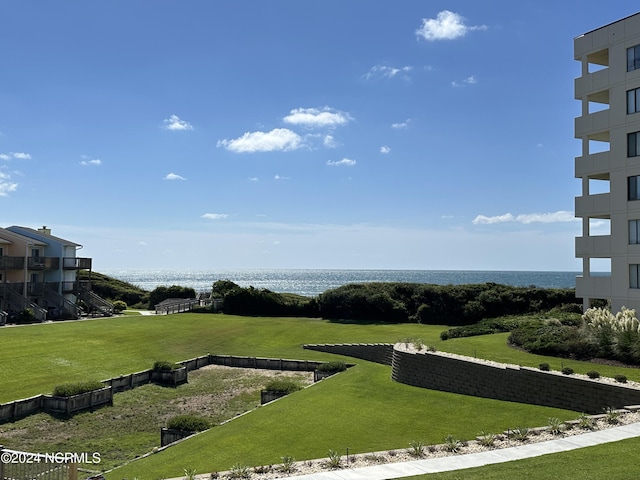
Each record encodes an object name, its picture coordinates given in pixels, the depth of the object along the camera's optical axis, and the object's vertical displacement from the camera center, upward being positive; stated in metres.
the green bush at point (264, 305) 58.72 -3.61
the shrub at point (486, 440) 15.09 -4.55
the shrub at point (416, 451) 14.48 -4.66
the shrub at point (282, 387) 26.14 -5.54
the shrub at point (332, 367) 31.58 -5.47
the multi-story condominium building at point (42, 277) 49.72 -1.18
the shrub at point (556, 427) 15.79 -4.36
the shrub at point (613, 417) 16.49 -4.18
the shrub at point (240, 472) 13.29 -4.93
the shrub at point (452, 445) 14.81 -4.63
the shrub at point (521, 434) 15.43 -4.46
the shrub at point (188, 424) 20.22 -5.74
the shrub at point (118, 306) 61.24 -4.31
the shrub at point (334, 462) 13.76 -4.76
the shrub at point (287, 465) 13.55 -4.84
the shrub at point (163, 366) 31.16 -5.55
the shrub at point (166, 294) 70.75 -3.23
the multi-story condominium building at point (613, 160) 30.80 +6.95
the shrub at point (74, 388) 24.61 -5.59
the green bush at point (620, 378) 19.92 -3.59
